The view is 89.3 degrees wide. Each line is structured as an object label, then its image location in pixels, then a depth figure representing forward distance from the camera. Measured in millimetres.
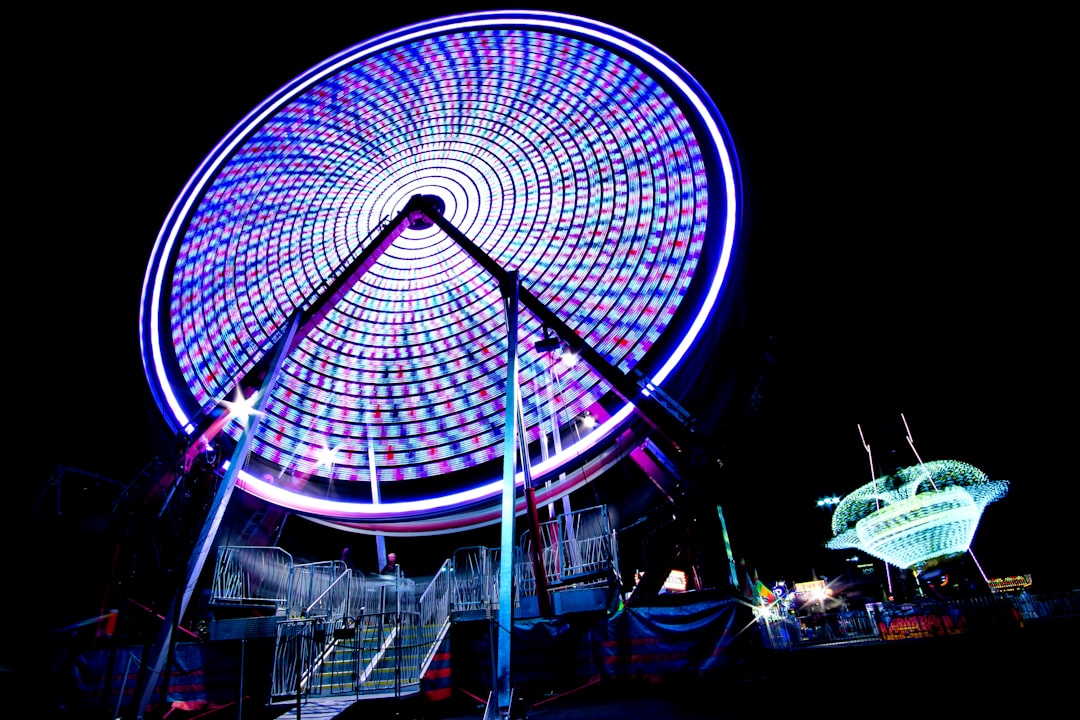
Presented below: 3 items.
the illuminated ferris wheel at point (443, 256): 16359
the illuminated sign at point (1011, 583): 30453
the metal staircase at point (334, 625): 8844
